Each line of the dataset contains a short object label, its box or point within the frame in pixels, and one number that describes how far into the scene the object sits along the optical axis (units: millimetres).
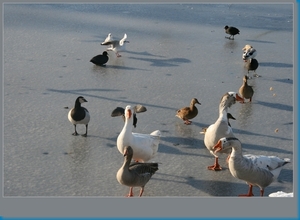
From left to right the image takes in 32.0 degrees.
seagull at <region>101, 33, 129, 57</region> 8500
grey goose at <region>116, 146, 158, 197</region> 4242
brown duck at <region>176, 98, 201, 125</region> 5844
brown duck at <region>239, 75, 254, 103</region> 6602
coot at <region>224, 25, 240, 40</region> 9513
